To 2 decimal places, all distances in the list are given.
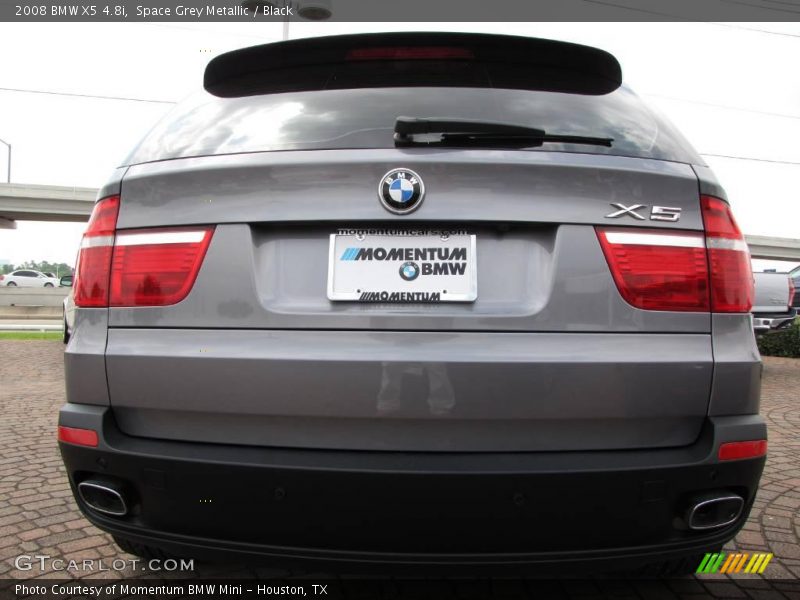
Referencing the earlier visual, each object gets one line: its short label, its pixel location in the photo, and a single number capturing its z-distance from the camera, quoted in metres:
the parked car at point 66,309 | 6.89
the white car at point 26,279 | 54.72
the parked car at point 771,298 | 8.05
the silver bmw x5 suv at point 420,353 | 1.51
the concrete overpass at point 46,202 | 47.16
